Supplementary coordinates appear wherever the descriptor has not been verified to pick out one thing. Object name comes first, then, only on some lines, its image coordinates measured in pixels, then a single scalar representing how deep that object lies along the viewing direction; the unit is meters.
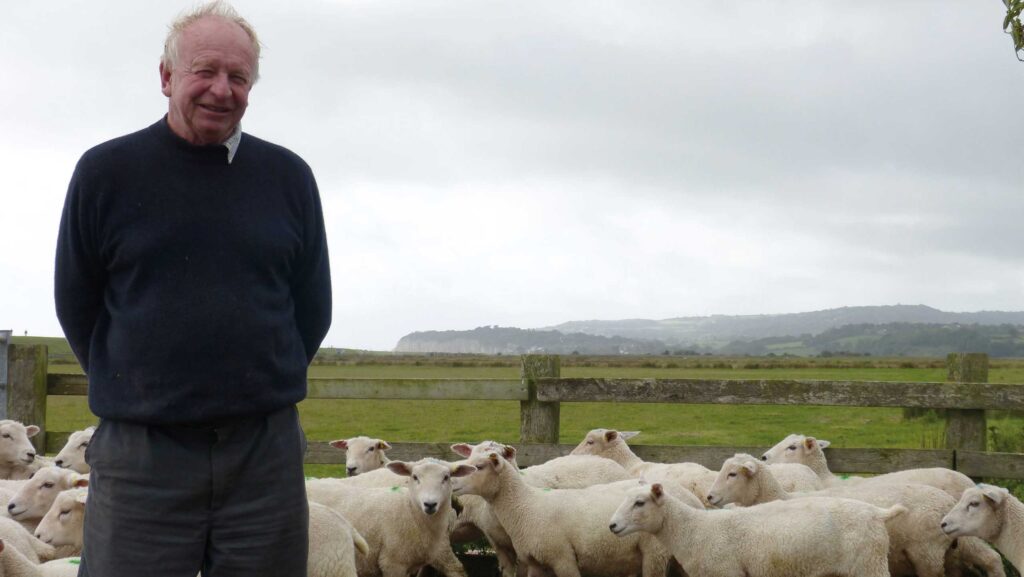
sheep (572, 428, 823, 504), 8.51
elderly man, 2.91
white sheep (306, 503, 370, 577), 5.75
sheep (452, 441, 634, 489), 8.61
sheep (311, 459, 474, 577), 7.43
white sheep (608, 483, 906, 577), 6.79
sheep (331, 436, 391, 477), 9.02
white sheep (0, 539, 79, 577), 5.21
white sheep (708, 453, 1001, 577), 7.45
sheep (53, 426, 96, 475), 8.32
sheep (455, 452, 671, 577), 7.68
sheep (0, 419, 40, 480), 8.27
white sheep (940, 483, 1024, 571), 7.19
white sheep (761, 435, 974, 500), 7.87
